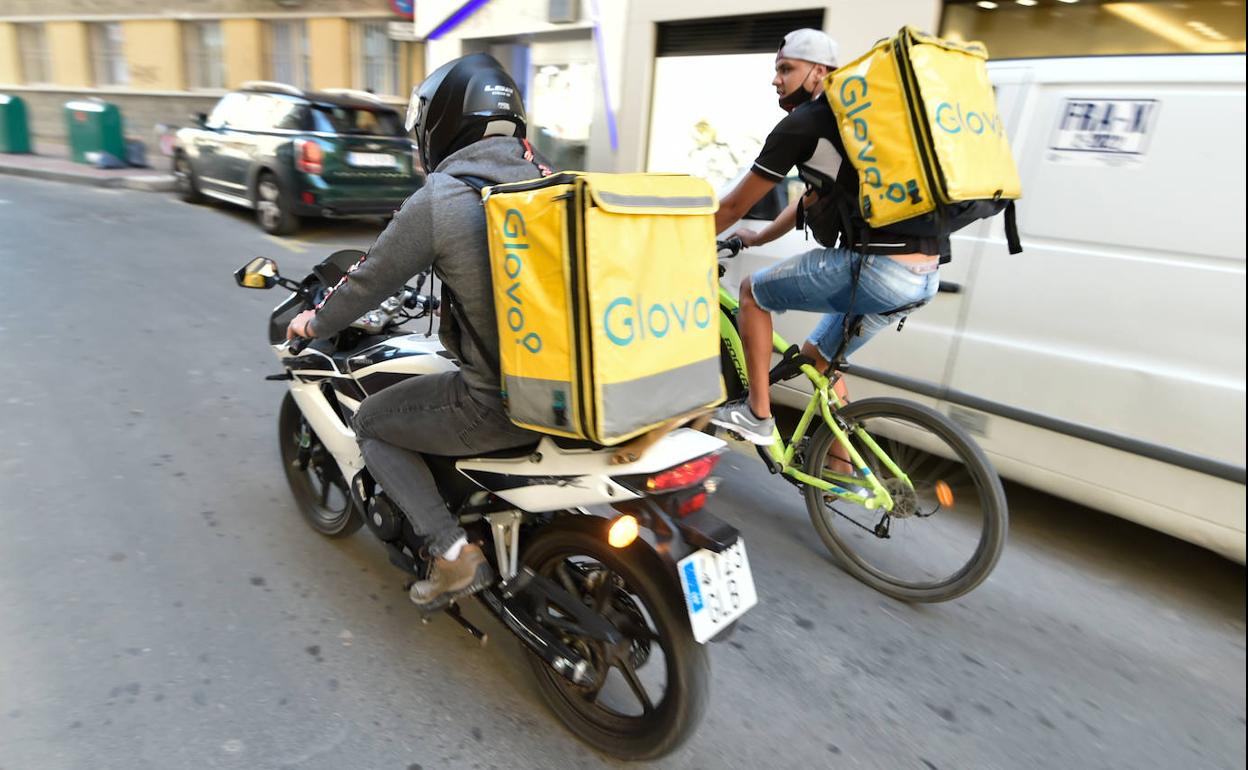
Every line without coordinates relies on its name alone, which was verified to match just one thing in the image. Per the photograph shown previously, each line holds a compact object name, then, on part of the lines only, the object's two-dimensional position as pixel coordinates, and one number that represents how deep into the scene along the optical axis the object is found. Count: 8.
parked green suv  9.48
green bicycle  2.95
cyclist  2.69
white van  2.85
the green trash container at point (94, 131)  14.84
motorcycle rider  2.03
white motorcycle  2.01
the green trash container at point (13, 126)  16.12
